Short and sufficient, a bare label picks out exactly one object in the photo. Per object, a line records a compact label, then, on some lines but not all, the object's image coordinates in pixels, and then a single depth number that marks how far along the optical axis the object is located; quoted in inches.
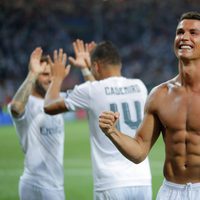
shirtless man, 350.9
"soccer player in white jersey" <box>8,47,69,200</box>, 500.7
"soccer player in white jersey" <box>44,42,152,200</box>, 442.0
